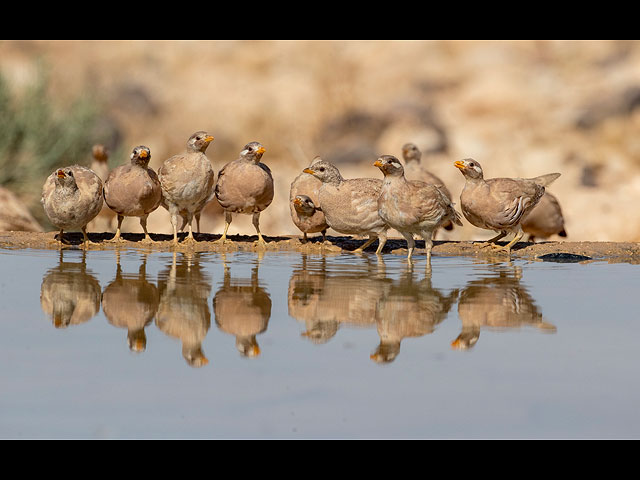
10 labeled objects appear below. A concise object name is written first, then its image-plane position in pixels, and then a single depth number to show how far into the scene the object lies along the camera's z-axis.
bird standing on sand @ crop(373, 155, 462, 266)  11.28
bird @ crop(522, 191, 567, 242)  15.05
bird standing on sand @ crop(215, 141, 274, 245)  12.84
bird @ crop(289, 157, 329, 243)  12.84
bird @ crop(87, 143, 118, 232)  15.17
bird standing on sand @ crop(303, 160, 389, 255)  12.03
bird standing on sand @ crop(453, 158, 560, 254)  12.44
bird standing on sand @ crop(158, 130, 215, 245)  12.81
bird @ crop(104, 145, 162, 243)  12.65
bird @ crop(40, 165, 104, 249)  12.14
